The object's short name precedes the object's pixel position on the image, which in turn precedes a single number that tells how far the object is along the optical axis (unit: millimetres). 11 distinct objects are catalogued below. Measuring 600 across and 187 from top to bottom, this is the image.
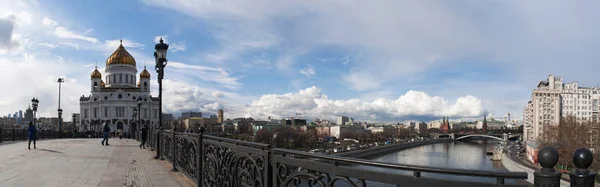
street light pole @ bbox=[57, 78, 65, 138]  44562
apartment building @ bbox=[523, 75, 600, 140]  99438
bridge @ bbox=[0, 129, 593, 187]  2953
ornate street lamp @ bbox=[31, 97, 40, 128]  30725
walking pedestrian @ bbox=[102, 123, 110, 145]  22875
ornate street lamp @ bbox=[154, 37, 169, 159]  13164
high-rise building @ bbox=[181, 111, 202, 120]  193250
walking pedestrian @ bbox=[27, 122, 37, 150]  16906
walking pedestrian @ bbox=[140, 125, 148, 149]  20388
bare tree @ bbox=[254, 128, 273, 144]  73650
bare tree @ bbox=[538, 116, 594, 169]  47975
